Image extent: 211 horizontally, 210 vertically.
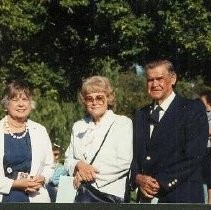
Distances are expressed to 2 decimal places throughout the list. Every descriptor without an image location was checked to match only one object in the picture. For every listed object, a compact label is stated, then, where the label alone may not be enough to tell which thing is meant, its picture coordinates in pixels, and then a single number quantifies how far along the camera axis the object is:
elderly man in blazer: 4.81
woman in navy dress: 5.04
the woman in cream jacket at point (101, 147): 4.95
